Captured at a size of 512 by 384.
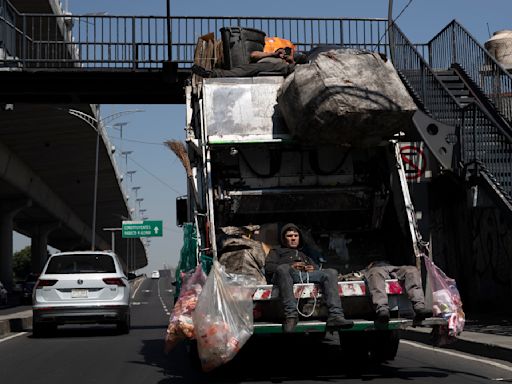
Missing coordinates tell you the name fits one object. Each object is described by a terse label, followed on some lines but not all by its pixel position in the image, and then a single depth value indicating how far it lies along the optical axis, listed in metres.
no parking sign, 16.92
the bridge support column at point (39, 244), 71.81
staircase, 15.73
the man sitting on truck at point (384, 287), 9.62
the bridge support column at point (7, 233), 55.03
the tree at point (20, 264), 175.88
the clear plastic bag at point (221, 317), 9.06
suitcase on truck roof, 14.69
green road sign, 69.94
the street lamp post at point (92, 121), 39.47
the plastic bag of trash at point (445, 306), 9.81
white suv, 17.94
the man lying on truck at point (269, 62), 12.23
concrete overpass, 36.94
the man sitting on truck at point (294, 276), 9.48
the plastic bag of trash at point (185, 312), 9.51
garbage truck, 10.57
